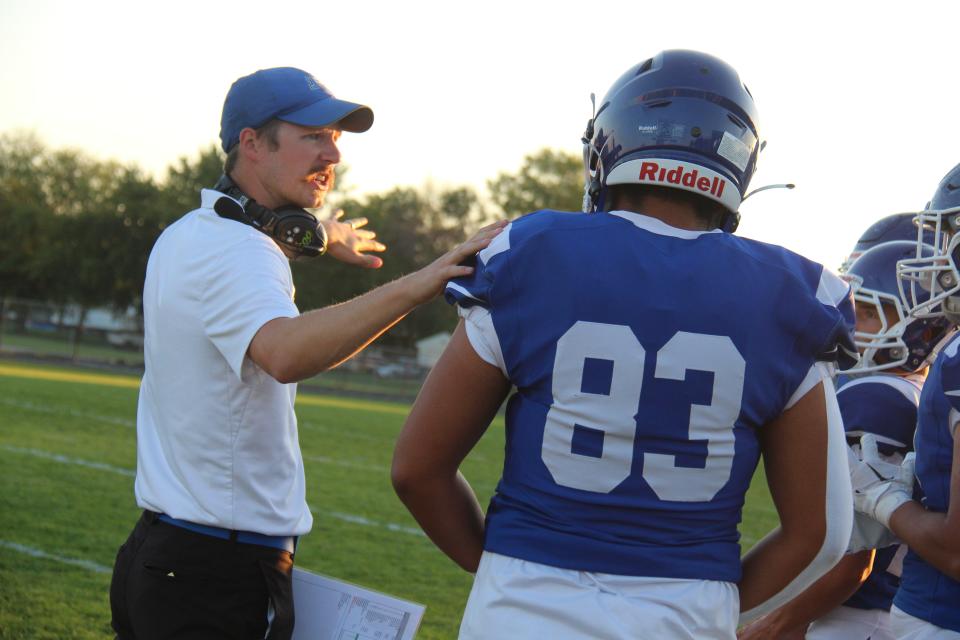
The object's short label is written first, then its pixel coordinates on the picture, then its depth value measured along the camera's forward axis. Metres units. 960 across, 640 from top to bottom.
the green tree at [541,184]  66.38
